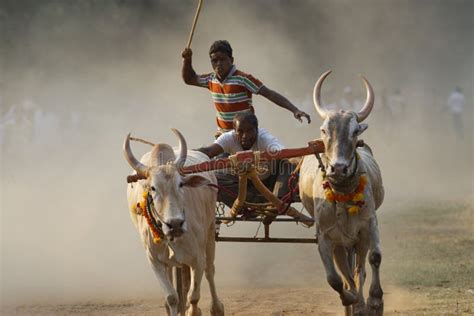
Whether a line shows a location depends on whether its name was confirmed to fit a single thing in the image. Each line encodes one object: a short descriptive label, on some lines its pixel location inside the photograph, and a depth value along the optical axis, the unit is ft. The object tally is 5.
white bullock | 58.75
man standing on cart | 71.72
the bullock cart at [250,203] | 61.52
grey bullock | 57.72
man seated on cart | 67.00
